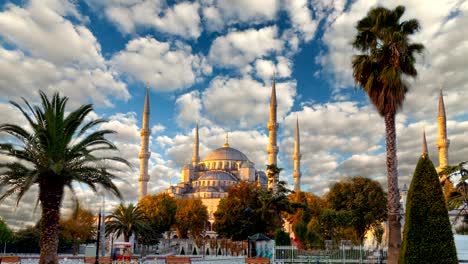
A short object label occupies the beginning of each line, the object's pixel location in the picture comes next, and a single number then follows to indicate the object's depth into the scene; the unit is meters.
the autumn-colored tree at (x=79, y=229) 54.87
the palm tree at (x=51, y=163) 14.95
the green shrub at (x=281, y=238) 29.27
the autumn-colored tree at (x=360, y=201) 41.03
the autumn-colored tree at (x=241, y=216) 44.00
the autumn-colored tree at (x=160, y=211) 61.90
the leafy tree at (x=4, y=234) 56.64
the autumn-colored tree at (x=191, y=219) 66.50
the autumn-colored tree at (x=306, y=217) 38.12
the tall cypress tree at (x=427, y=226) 10.76
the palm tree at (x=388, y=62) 17.92
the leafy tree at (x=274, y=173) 39.84
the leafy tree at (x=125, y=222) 43.30
